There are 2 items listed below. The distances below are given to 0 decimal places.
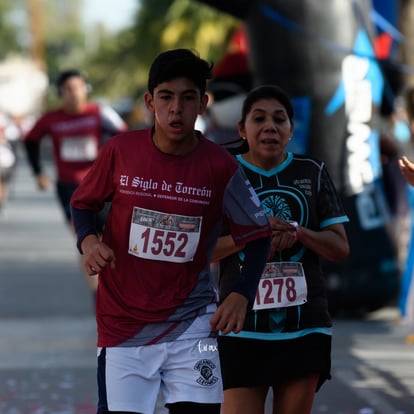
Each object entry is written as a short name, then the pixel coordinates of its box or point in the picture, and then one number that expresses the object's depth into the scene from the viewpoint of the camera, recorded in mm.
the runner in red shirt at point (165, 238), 9828
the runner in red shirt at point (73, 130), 24687
